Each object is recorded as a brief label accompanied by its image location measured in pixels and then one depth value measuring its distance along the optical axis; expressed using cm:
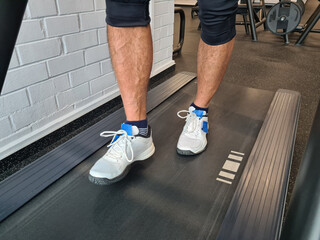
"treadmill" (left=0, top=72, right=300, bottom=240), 72
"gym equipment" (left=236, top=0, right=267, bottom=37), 309
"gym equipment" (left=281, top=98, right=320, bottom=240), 37
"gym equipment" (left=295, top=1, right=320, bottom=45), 276
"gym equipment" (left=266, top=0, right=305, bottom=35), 287
